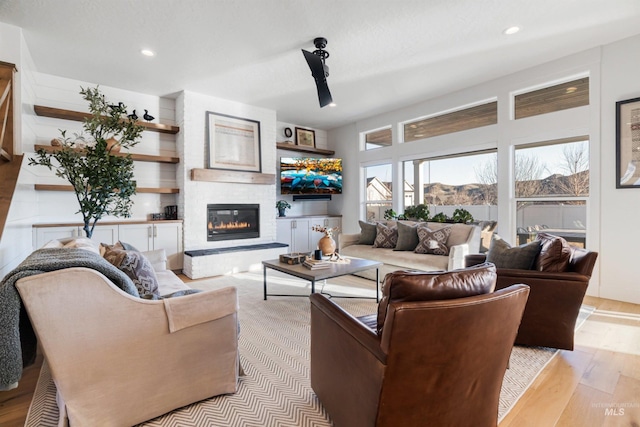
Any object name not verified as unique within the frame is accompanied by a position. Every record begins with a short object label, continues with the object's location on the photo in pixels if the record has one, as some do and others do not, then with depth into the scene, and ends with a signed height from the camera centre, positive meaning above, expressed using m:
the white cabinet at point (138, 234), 3.88 -0.33
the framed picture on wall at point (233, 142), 5.10 +1.15
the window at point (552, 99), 3.81 +1.41
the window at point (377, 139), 6.18 +1.44
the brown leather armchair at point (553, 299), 2.13 -0.63
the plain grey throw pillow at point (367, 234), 4.91 -0.40
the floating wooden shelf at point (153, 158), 4.62 +0.80
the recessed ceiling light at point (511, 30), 3.12 +1.81
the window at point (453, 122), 4.68 +1.42
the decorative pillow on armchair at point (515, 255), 2.35 -0.37
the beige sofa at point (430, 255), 3.76 -0.61
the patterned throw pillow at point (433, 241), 4.07 -0.43
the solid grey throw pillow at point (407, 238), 4.38 -0.42
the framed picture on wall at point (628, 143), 3.34 +0.70
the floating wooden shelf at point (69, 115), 3.99 +1.29
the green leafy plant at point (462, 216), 4.54 -0.11
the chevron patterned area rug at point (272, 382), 1.64 -1.08
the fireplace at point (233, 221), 5.21 -0.21
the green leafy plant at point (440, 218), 4.68 -0.14
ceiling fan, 3.14 +1.46
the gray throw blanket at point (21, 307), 1.25 -0.39
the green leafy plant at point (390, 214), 5.52 -0.10
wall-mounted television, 6.32 +0.71
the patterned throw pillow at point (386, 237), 4.62 -0.43
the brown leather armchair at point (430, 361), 1.09 -0.59
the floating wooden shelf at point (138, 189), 4.00 +0.31
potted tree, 2.97 +0.43
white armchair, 1.33 -0.66
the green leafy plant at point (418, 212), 5.02 -0.06
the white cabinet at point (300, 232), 6.25 -0.46
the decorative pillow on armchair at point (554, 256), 2.21 -0.35
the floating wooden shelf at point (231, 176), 4.93 +0.57
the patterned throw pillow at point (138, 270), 1.89 -0.37
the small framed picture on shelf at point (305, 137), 6.83 +1.60
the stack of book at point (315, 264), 3.22 -0.58
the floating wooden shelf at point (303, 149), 6.36 +1.30
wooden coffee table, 3.00 -0.62
